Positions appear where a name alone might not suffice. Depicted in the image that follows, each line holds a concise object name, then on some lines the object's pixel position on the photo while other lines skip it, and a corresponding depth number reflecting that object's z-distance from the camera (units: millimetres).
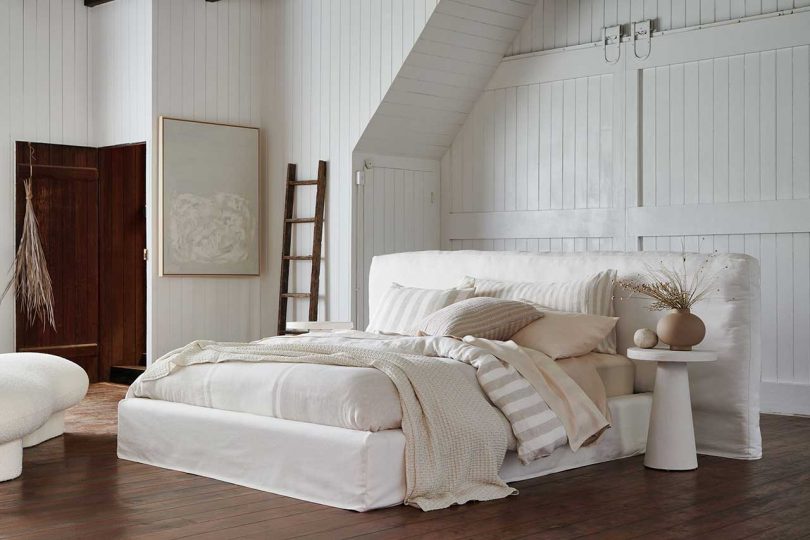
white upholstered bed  3779
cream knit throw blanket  3797
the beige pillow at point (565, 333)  4676
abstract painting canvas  7832
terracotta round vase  4539
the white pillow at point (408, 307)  5352
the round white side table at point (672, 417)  4488
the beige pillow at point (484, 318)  4727
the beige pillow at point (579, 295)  5102
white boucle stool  4301
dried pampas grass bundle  7664
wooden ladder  7941
